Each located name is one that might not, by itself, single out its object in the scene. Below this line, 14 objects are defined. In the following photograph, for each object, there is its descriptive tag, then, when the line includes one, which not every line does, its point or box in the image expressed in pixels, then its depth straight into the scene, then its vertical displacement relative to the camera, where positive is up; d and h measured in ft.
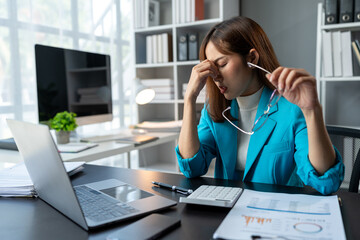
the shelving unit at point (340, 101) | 8.69 -0.27
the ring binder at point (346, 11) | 7.48 +1.82
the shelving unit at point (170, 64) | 9.42 +0.86
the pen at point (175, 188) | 3.02 -0.89
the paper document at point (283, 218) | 2.02 -0.87
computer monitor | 6.57 +0.23
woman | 3.94 -0.36
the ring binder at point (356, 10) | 7.41 +1.81
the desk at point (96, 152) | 5.52 -1.05
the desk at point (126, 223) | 2.17 -0.92
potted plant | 6.57 -0.61
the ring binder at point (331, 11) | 7.65 +1.85
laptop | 2.19 -0.82
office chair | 4.00 -0.73
